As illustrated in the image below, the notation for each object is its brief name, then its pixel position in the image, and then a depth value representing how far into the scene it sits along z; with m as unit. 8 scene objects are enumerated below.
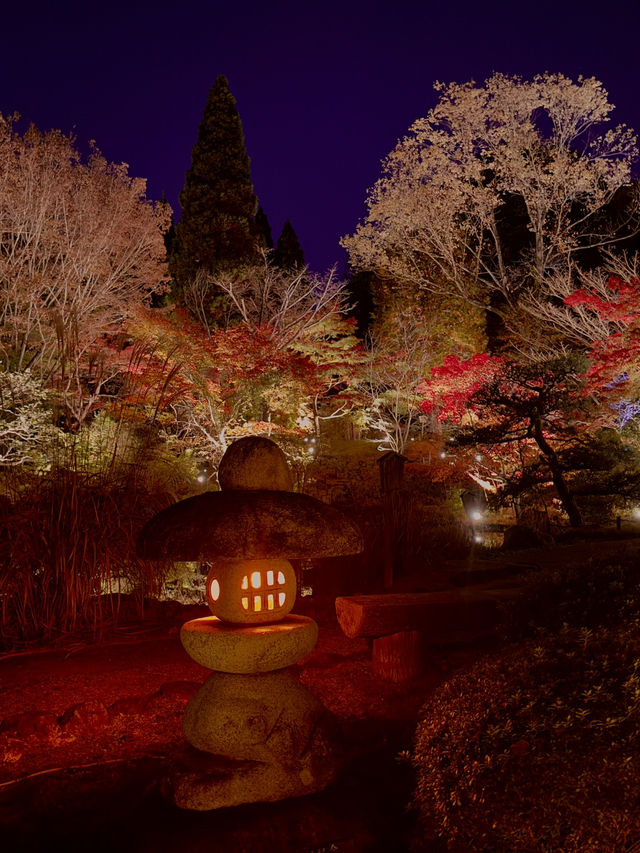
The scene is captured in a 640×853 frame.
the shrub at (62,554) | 4.18
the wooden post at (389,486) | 6.15
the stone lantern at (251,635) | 2.49
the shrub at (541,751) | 1.70
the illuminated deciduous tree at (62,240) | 9.96
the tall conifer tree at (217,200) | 16.41
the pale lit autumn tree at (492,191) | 13.52
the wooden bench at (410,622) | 3.89
